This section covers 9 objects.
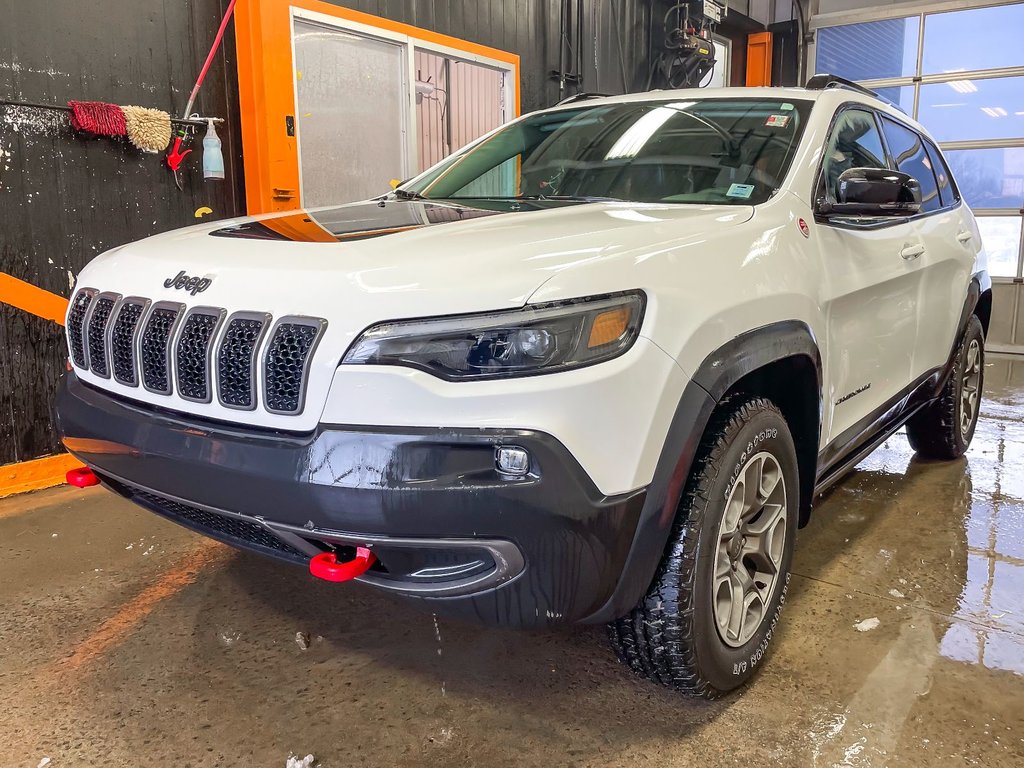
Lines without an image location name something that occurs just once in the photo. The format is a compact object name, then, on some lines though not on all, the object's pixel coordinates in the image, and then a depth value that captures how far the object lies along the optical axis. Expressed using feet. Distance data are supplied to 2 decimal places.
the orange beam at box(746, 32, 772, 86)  31.63
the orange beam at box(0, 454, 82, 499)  11.72
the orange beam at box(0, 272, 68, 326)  11.55
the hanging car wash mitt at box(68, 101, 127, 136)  11.66
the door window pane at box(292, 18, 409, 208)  14.75
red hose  13.03
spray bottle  13.02
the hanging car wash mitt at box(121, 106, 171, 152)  12.26
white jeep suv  4.50
